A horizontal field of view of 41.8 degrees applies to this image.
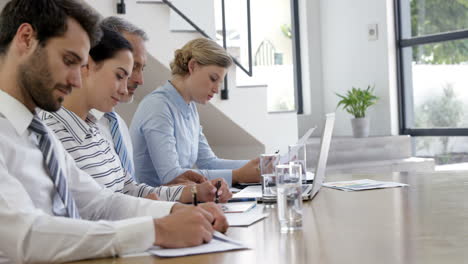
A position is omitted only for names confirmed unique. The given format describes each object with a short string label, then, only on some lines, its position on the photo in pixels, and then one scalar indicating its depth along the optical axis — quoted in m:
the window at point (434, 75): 5.53
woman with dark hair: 1.80
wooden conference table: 1.16
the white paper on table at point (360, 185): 2.13
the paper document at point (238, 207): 1.75
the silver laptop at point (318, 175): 1.94
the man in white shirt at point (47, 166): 1.15
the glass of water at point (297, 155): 2.11
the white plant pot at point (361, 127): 5.82
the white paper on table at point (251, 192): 2.04
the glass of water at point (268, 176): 1.91
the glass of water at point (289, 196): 1.44
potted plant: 5.82
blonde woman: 2.55
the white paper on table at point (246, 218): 1.53
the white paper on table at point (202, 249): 1.20
